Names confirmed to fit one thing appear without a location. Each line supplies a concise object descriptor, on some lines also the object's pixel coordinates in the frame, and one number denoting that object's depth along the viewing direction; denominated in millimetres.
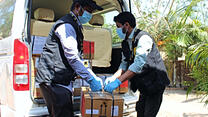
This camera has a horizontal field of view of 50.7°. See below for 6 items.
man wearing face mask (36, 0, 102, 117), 2104
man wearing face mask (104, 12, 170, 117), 2350
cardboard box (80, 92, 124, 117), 2127
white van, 2385
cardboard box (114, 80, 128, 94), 3516
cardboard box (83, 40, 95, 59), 3887
